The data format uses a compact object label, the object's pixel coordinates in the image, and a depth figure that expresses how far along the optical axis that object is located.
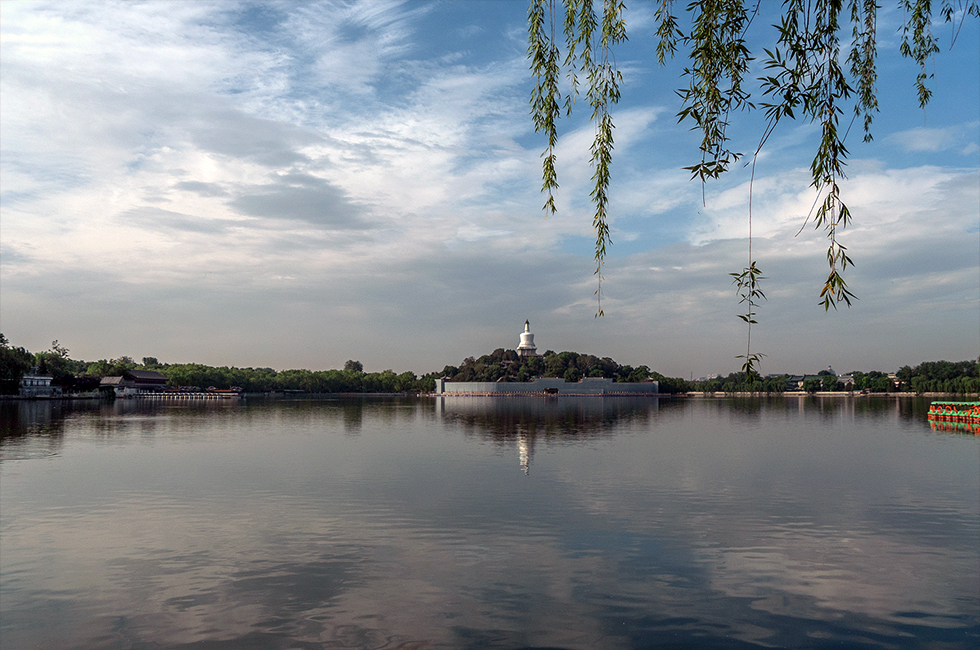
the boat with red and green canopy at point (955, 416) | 46.53
